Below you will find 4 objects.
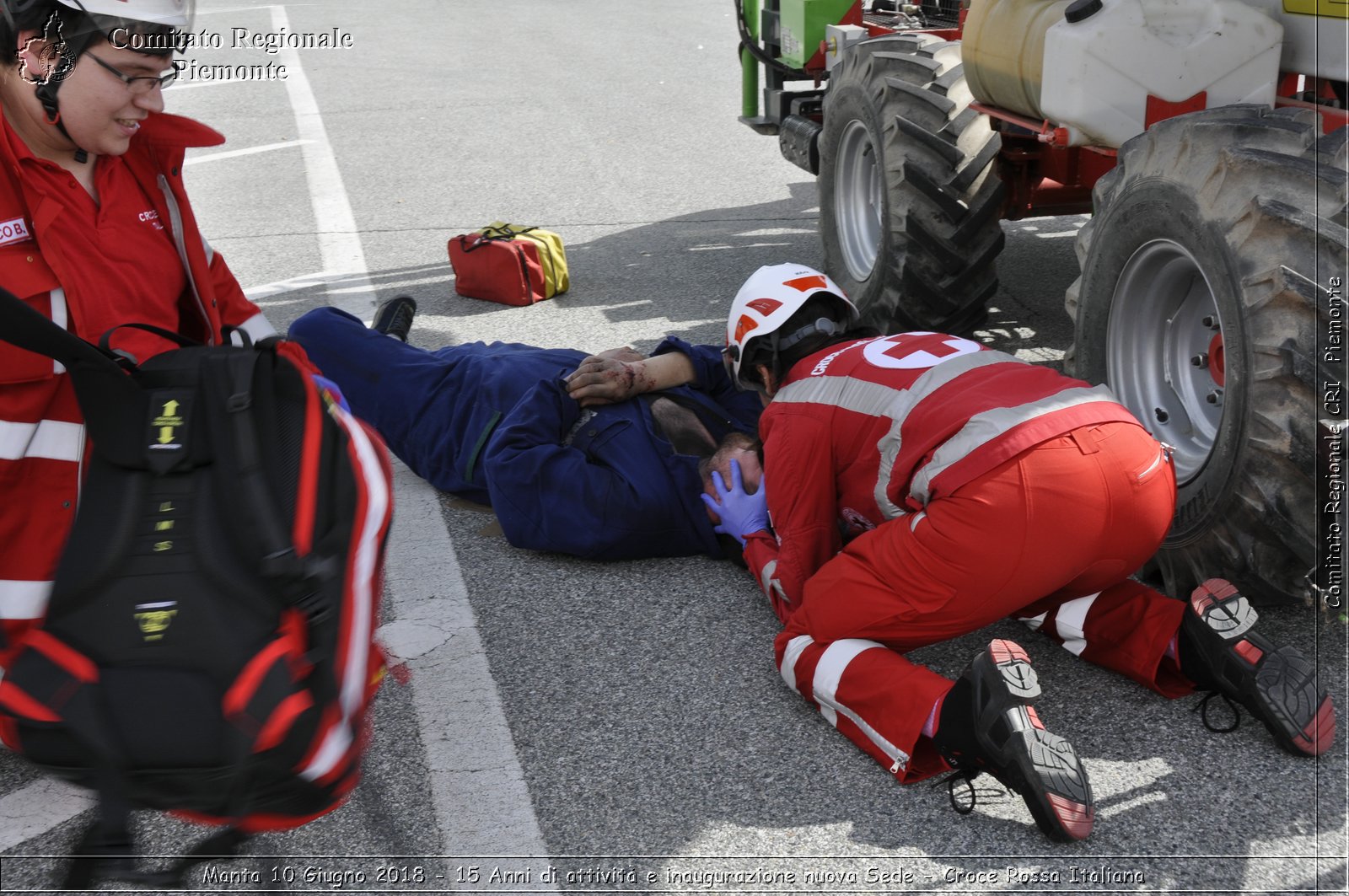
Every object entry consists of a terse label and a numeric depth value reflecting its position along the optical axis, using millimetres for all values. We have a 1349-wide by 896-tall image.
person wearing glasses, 2996
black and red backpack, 2320
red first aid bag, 6855
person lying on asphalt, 4188
